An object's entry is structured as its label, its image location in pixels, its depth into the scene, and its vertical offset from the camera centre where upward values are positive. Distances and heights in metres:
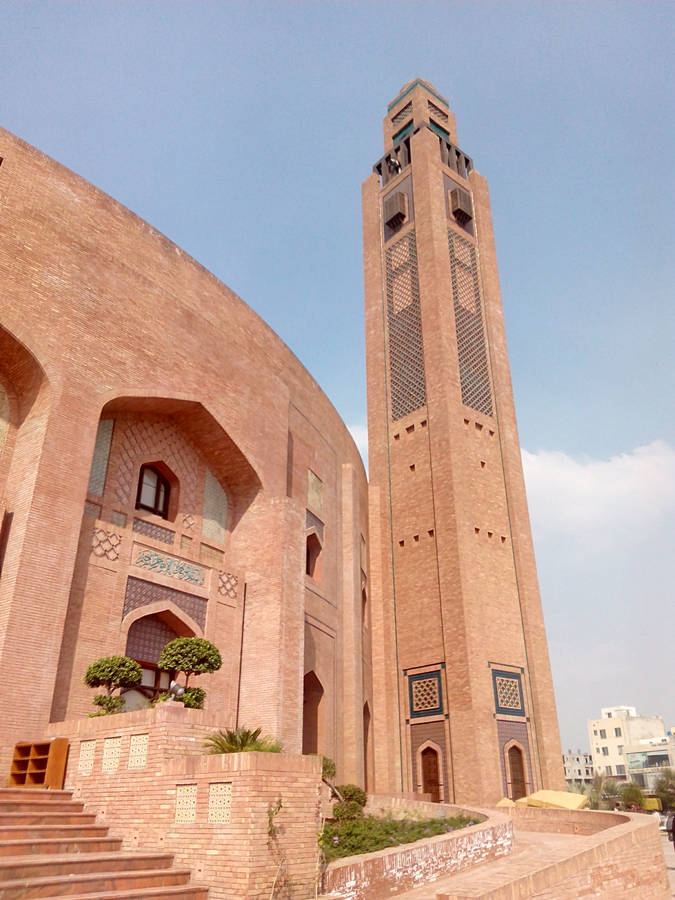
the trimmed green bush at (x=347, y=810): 9.77 -0.27
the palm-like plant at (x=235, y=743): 5.81 +0.35
